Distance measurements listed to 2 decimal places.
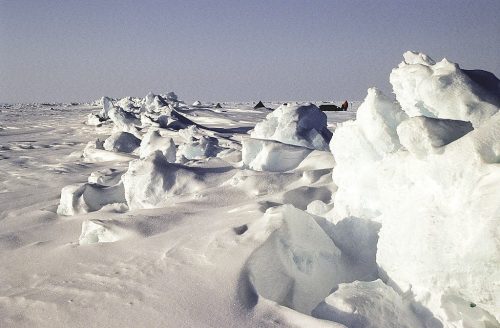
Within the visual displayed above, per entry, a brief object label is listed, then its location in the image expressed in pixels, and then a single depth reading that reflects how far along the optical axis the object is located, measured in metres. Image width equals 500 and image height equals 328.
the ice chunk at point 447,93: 2.07
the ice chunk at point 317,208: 2.40
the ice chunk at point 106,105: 13.77
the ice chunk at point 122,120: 11.26
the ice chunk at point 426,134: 1.63
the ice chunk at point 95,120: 14.04
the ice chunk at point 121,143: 7.81
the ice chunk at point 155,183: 3.26
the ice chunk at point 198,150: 6.02
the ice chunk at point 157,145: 5.14
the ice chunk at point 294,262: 1.72
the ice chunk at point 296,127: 5.04
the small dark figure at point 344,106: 23.04
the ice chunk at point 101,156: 6.96
